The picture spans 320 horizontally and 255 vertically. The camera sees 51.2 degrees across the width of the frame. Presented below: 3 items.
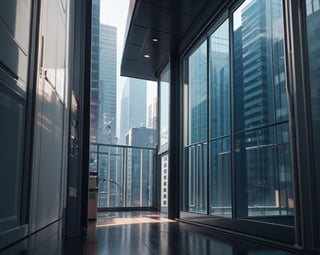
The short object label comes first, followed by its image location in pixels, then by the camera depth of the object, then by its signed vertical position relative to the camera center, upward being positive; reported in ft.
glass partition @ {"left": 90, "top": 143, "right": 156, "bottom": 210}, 25.02 +0.51
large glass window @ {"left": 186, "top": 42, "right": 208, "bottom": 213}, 15.24 +2.32
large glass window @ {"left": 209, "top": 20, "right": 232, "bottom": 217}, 12.88 +2.35
